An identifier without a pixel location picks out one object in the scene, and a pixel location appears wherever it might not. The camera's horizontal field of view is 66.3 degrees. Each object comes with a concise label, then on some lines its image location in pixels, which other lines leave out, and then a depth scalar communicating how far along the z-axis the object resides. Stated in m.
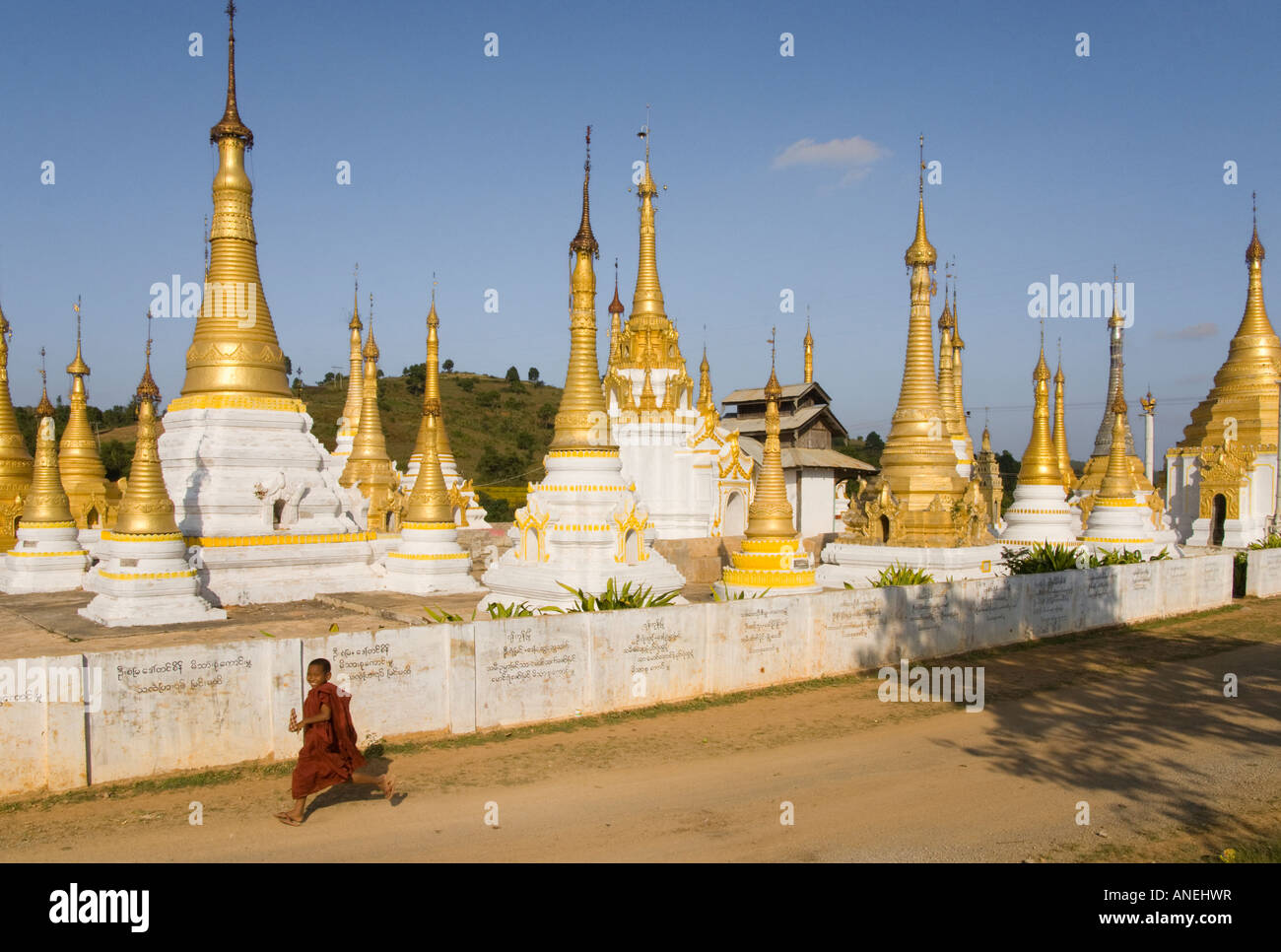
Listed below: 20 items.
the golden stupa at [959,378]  35.94
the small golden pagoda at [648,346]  33.56
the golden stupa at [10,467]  26.64
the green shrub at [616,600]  14.88
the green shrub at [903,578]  19.34
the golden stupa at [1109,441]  38.06
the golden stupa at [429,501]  23.70
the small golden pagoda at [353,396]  38.94
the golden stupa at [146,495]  18.44
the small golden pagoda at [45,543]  23.36
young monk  8.33
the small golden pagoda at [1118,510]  27.31
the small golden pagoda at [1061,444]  30.70
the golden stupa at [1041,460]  27.48
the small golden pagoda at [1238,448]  36.34
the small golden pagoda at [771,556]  18.62
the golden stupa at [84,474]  28.70
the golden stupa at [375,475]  31.28
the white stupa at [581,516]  18.31
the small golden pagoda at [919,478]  21.53
